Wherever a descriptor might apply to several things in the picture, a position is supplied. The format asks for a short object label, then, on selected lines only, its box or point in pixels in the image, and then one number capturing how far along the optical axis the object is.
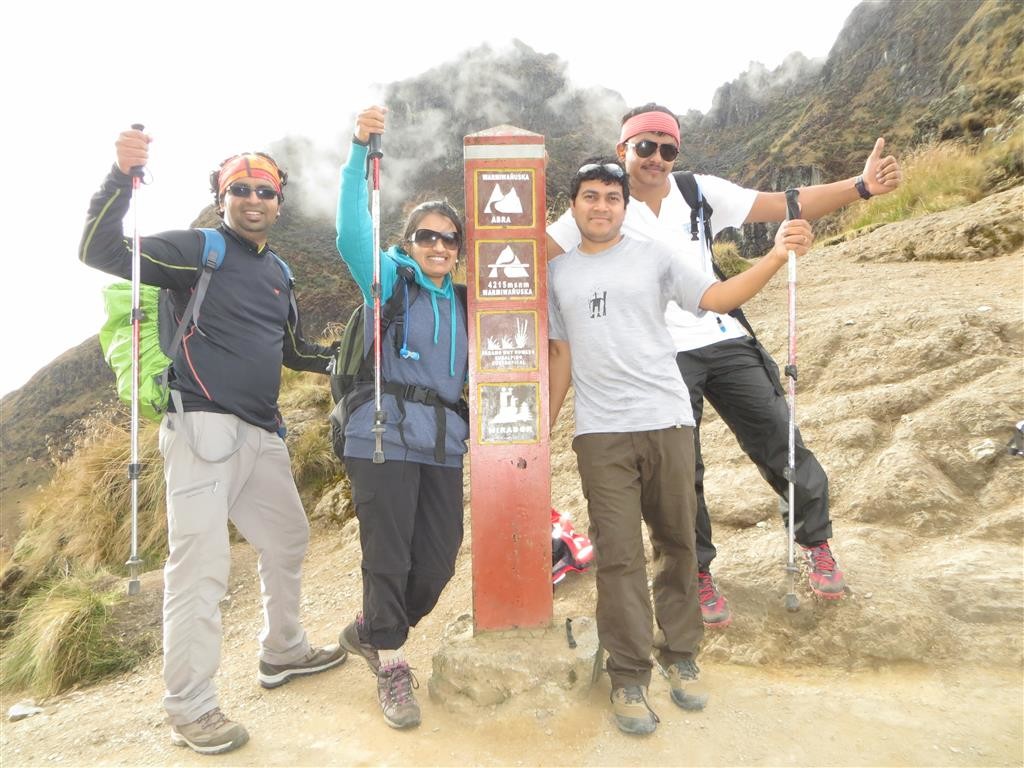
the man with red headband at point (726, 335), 3.36
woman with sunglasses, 2.98
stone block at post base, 3.06
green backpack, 3.03
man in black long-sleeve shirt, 2.93
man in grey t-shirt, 2.85
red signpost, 3.34
